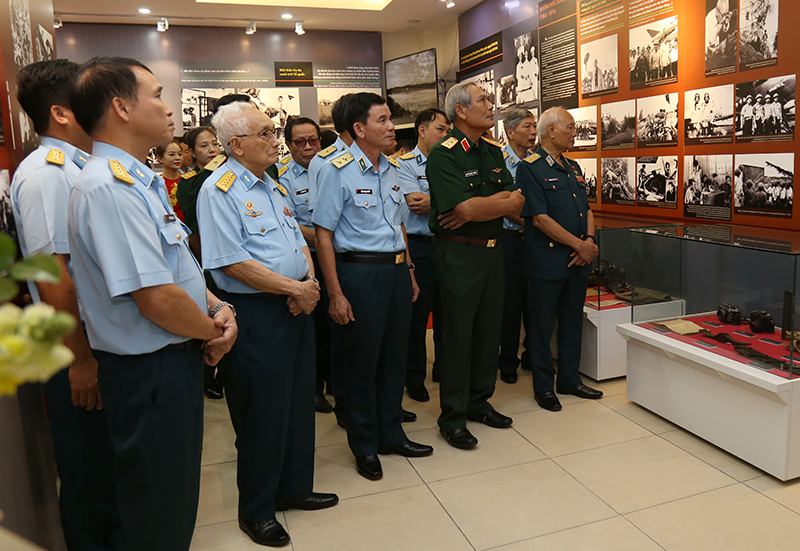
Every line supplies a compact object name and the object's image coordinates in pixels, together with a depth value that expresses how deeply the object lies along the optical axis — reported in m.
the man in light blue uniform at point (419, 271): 3.97
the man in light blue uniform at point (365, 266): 2.71
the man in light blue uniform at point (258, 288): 2.16
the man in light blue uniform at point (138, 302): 1.49
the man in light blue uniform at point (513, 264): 4.17
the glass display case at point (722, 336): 2.63
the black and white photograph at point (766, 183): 3.53
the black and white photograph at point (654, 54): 4.28
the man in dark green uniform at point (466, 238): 2.97
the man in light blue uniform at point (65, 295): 1.77
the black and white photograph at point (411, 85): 8.39
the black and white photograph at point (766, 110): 3.43
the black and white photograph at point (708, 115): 3.85
